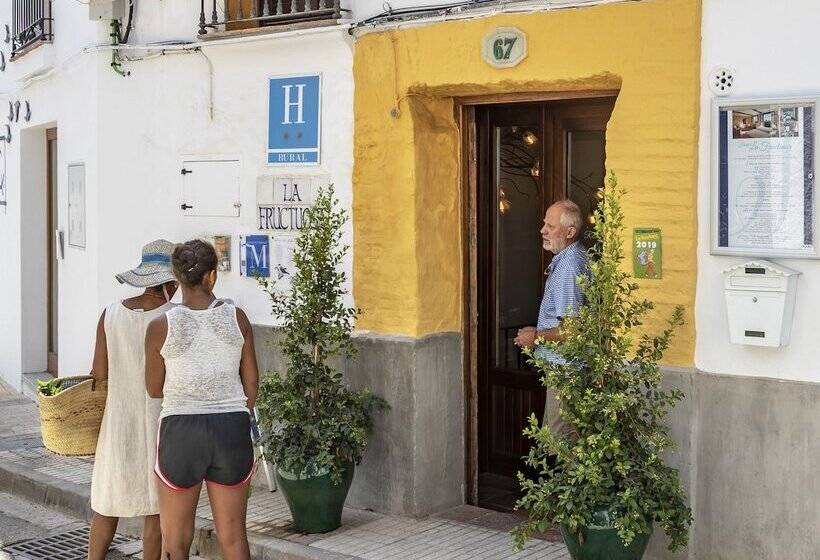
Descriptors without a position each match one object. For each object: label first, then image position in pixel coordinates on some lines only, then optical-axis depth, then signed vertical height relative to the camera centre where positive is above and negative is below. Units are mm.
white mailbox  5758 -303
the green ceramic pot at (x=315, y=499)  7043 -1485
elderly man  6637 -213
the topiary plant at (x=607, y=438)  5684 -925
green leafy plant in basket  6137 -735
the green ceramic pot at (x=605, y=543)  5738 -1416
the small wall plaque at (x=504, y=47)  6840 +1054
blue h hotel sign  7938 +766
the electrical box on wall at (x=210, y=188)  8539 +353
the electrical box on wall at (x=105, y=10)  9312 +1714
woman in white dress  6031 -870
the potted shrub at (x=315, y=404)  7023 -949
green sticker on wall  6254 -80
